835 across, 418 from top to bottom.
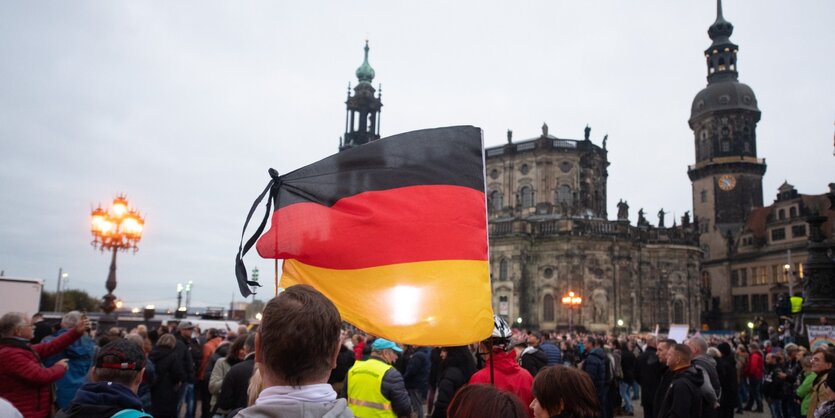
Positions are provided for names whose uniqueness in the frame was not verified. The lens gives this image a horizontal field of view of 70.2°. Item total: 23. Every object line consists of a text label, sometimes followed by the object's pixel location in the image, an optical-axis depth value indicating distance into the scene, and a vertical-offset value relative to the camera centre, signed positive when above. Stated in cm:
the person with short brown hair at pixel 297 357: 231 -25
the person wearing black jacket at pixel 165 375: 940 -131
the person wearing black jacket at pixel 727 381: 1179 -158
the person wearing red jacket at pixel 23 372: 585 -81
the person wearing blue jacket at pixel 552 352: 1234 -109
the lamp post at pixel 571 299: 4350 +5
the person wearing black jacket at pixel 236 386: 635 -99
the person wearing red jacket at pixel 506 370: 545 -66
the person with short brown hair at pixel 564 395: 386 -62
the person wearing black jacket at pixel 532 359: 890 -90
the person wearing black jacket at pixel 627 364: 1611 -171
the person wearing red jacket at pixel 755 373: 1773 -208
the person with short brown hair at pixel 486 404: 284 -51
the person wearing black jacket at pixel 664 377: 691 -86
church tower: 7300 +2242
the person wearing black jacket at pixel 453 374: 633 -96
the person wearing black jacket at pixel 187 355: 995 -108
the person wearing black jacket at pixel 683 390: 599 -89
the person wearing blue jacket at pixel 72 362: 800 -99
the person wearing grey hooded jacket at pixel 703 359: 849 -81
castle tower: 7638 +1767
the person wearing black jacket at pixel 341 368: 795 -100
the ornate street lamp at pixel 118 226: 1608 +178
